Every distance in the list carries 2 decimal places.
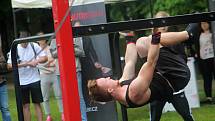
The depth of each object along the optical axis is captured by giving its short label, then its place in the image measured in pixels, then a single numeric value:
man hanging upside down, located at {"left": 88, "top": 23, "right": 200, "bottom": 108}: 4.53
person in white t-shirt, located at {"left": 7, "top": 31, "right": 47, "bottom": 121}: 9.62
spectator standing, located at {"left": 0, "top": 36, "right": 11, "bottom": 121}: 9.27
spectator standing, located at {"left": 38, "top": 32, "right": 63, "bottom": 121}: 10.65
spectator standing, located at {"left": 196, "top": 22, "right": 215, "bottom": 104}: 11.41
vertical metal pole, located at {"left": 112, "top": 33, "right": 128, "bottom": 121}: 6.53
